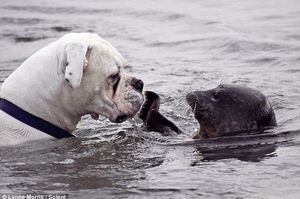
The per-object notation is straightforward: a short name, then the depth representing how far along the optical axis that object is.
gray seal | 14.54
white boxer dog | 13.52
